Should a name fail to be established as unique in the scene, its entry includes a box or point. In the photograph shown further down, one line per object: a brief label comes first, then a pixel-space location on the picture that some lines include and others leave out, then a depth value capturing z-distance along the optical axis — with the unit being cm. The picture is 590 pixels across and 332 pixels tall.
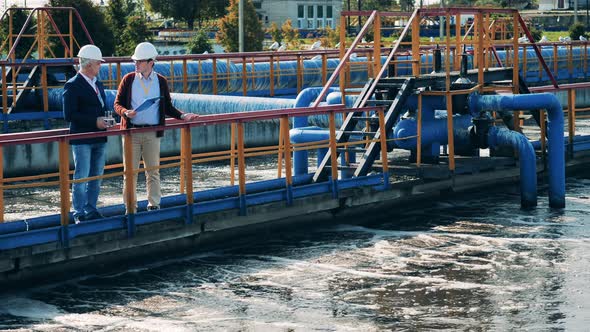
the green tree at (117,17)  4672
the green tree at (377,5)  10727
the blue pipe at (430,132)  1489
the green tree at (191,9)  7431
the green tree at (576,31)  6258
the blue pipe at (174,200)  1114
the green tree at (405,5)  11381
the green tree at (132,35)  4628
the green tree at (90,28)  3909
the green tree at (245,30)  4988
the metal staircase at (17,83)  2235
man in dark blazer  1084
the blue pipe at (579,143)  1720
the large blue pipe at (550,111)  1476
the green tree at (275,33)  6173
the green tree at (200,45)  4872
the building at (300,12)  9644
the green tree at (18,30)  4106
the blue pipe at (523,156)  1473
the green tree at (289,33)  6162
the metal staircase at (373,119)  1413
